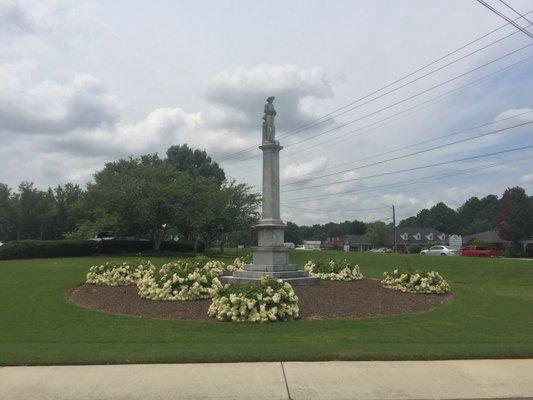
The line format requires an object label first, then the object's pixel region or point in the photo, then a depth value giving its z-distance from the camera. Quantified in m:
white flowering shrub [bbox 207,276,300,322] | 10.38
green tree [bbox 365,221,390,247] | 97.50
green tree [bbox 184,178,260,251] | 39.51
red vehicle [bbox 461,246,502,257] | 46.41
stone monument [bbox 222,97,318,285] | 14.61
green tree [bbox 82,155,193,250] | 36.78
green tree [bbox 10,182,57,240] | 54.16
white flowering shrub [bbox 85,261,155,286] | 15.75
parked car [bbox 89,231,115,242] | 44.47
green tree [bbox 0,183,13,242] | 53.78
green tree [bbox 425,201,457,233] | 142.12
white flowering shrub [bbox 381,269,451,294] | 14.81
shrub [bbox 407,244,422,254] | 63.08
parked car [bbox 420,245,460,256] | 45.55
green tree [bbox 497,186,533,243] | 64.31
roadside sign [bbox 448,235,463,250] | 64.56
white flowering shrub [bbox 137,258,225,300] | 12.62
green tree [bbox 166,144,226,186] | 61.34
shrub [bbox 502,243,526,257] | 54.66
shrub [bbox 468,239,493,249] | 55.45
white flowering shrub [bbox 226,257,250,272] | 18.38
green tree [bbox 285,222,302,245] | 123.14
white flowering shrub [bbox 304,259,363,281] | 16.56
